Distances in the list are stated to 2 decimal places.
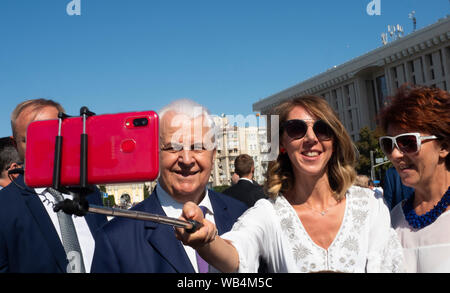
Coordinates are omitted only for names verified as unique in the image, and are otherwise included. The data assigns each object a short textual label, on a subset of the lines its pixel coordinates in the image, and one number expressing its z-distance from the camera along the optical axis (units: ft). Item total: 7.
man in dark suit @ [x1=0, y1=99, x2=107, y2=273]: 8.59
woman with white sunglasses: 7.80
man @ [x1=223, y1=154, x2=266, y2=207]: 20.27
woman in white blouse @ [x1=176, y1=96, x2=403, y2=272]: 7.36
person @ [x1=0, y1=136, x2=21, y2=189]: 14.74
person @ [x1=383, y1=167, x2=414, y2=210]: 11.05
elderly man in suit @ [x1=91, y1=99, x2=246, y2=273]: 7.80
